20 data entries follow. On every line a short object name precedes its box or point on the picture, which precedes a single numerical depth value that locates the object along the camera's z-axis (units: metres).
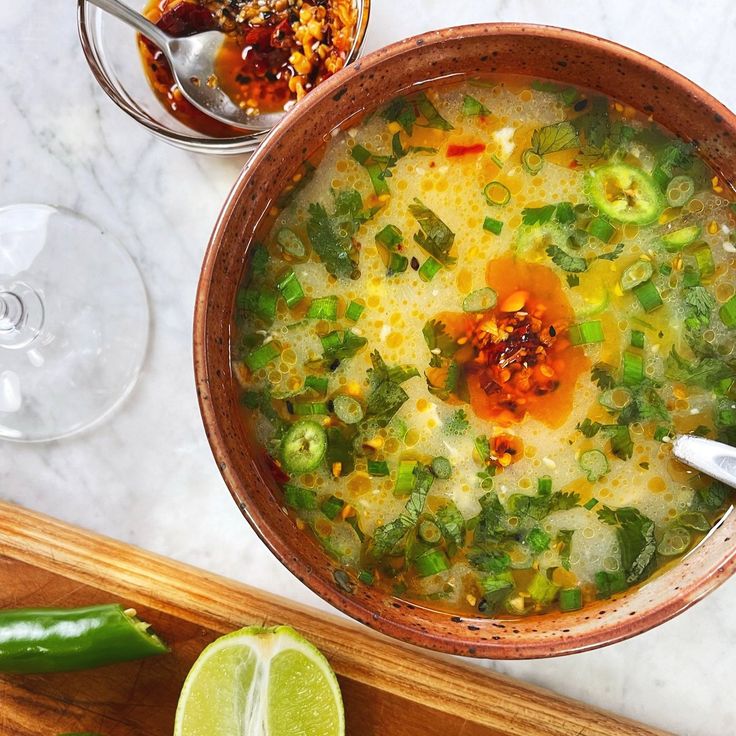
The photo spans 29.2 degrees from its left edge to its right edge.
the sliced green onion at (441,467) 0.41
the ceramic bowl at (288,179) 0.39
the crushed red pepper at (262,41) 0.44
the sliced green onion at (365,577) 0.41
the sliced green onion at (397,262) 0.41
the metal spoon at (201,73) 0.44
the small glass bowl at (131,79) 0.43
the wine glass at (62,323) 0.45
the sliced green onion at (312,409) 0.41
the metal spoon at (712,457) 0.40
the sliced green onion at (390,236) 0.41
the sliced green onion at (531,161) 0.41
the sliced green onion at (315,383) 0.41
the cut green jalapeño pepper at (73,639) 0.43
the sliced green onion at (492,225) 0.41
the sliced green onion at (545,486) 0.41
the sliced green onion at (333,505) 0.42
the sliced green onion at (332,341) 0.41
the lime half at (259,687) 0.42
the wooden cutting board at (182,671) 0.44
